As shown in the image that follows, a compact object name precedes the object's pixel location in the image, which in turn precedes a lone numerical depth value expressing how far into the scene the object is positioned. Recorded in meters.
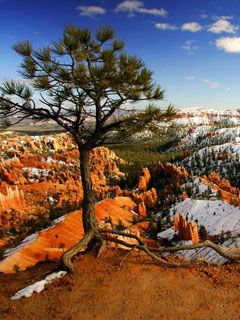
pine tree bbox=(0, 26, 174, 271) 9.55
